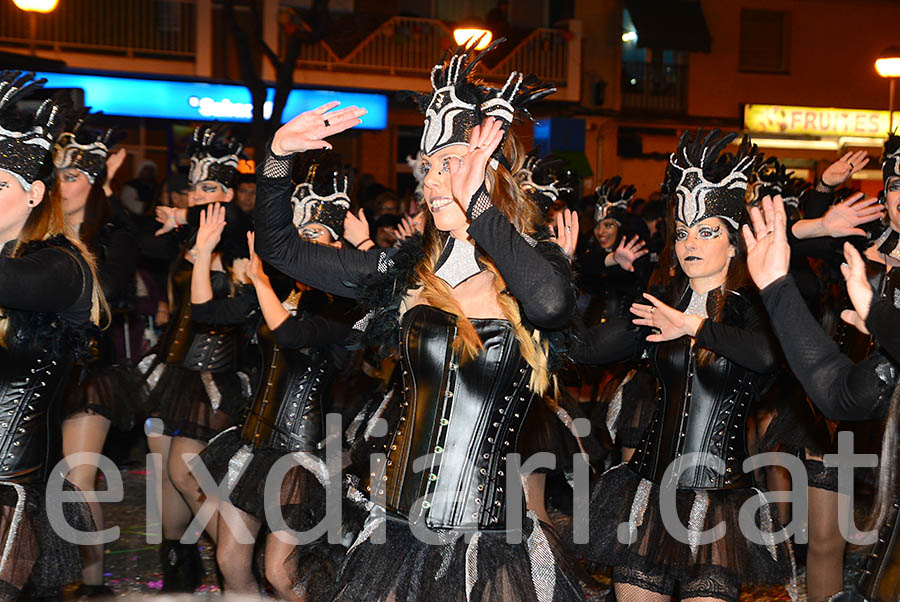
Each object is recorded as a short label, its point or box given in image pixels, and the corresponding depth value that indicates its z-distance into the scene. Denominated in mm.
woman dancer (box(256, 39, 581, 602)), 3068
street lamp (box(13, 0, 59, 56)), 10787
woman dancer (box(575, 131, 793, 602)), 4039
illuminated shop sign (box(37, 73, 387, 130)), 17688
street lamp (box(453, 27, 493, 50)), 14398
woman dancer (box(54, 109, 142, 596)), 5340
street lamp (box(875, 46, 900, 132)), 12620
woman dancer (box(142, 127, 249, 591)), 5629
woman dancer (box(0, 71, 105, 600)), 3541
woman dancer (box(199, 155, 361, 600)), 4695
